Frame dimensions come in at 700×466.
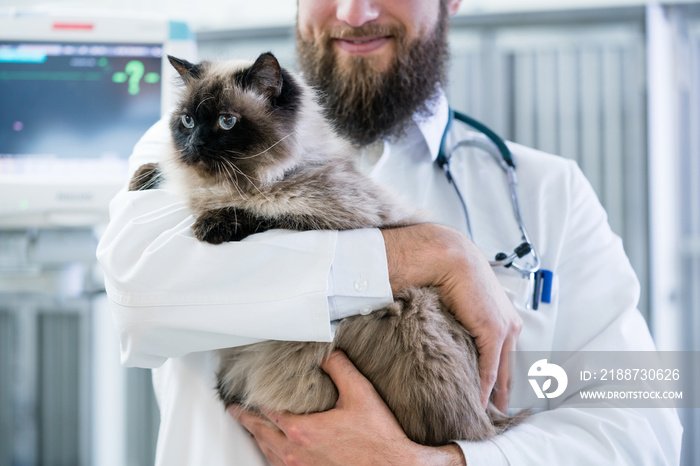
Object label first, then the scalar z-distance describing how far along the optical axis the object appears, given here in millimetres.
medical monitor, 1837
